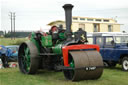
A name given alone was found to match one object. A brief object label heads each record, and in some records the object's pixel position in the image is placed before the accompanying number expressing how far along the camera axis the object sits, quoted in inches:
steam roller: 280.4
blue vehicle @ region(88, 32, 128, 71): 422.9
